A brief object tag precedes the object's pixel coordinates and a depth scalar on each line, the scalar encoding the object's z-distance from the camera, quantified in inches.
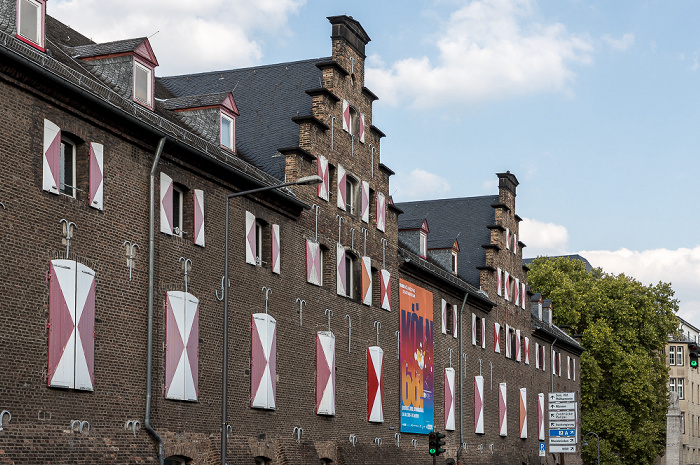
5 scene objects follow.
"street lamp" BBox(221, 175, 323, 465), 849.7
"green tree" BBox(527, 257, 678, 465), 2498.8
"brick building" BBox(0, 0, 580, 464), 716.7
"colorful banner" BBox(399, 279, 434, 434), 1433.3
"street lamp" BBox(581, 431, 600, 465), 2517.0
